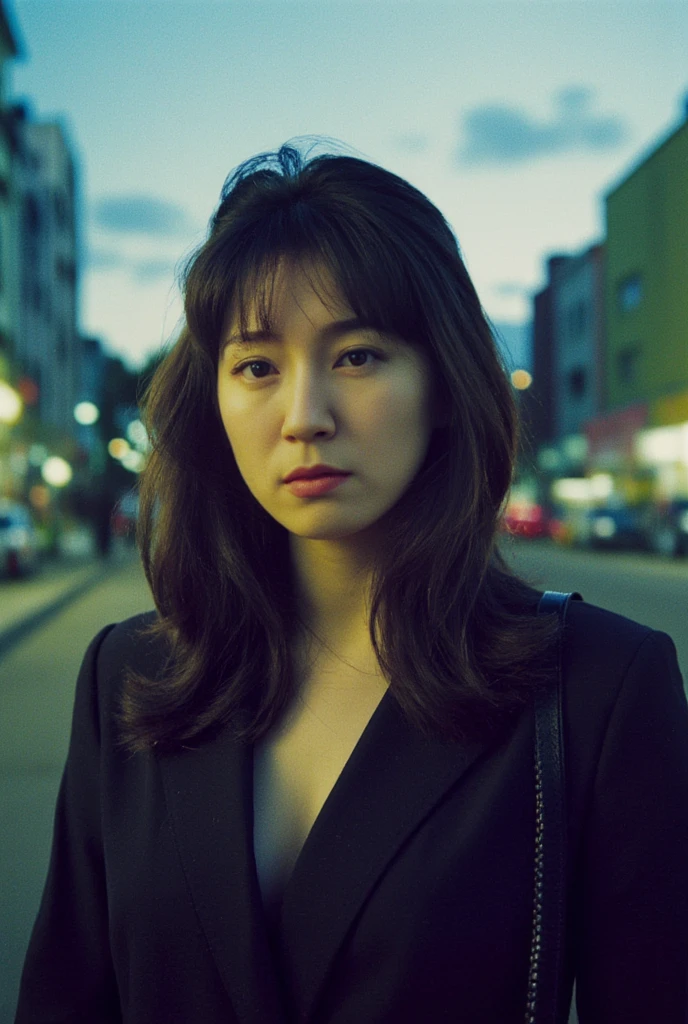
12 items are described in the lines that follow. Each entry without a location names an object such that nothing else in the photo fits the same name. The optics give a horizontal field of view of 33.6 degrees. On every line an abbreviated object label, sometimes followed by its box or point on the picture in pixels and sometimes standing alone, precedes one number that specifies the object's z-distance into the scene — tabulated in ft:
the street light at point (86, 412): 93.06
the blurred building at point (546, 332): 181.88
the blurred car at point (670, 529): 83.30
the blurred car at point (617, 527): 96.78
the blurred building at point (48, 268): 120.26
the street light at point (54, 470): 114.11
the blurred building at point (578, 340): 154.61
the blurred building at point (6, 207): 103.45
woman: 4.65
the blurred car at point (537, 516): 124.77
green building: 69.46
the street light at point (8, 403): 72.64
